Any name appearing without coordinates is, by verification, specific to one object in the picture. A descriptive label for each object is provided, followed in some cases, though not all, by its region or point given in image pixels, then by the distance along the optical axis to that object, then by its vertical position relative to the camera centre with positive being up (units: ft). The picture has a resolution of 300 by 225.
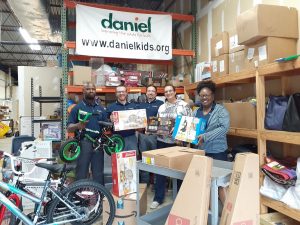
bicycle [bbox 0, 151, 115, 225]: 8.84 -2.95
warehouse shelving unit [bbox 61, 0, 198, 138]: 14.38 +3.67
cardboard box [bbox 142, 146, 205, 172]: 7.36 -1.15
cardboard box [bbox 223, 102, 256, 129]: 10.47 +0.03
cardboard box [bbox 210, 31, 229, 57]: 12.02 +3.17
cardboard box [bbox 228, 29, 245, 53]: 11.40 +3.08
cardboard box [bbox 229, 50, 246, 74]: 10.91 +2.18
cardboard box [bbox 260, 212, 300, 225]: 9.06 -3.48
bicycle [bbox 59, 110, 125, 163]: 11.68 -1.11
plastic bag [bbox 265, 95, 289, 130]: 8.73 +0.10
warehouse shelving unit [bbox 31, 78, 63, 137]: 16.25 +1.07
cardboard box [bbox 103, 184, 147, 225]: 9.68 -3.33
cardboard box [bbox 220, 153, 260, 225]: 6.03 -1.74
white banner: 14.76 +4.60
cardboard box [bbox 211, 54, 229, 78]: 11.91 +2.20
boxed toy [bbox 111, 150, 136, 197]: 10.61 -2.21
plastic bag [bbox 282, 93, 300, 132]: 8.04 -0.02
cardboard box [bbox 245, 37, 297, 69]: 9.20 +2.22
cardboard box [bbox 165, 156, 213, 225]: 6.07 -1.82
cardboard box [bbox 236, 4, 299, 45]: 9.12 +3.12
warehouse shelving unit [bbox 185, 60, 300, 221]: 8.03 -0.13
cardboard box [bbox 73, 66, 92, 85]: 14.56 +2.21
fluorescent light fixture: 26.95 +9.65
